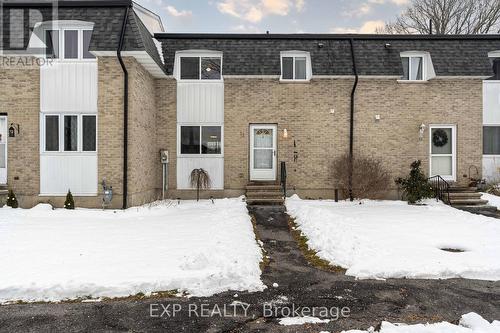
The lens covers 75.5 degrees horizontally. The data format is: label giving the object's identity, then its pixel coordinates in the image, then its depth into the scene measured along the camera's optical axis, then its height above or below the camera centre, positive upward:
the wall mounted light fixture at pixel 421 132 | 13.87 +1.42
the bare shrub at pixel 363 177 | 12.81 -0.50
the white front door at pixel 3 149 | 11.40 +0.46
